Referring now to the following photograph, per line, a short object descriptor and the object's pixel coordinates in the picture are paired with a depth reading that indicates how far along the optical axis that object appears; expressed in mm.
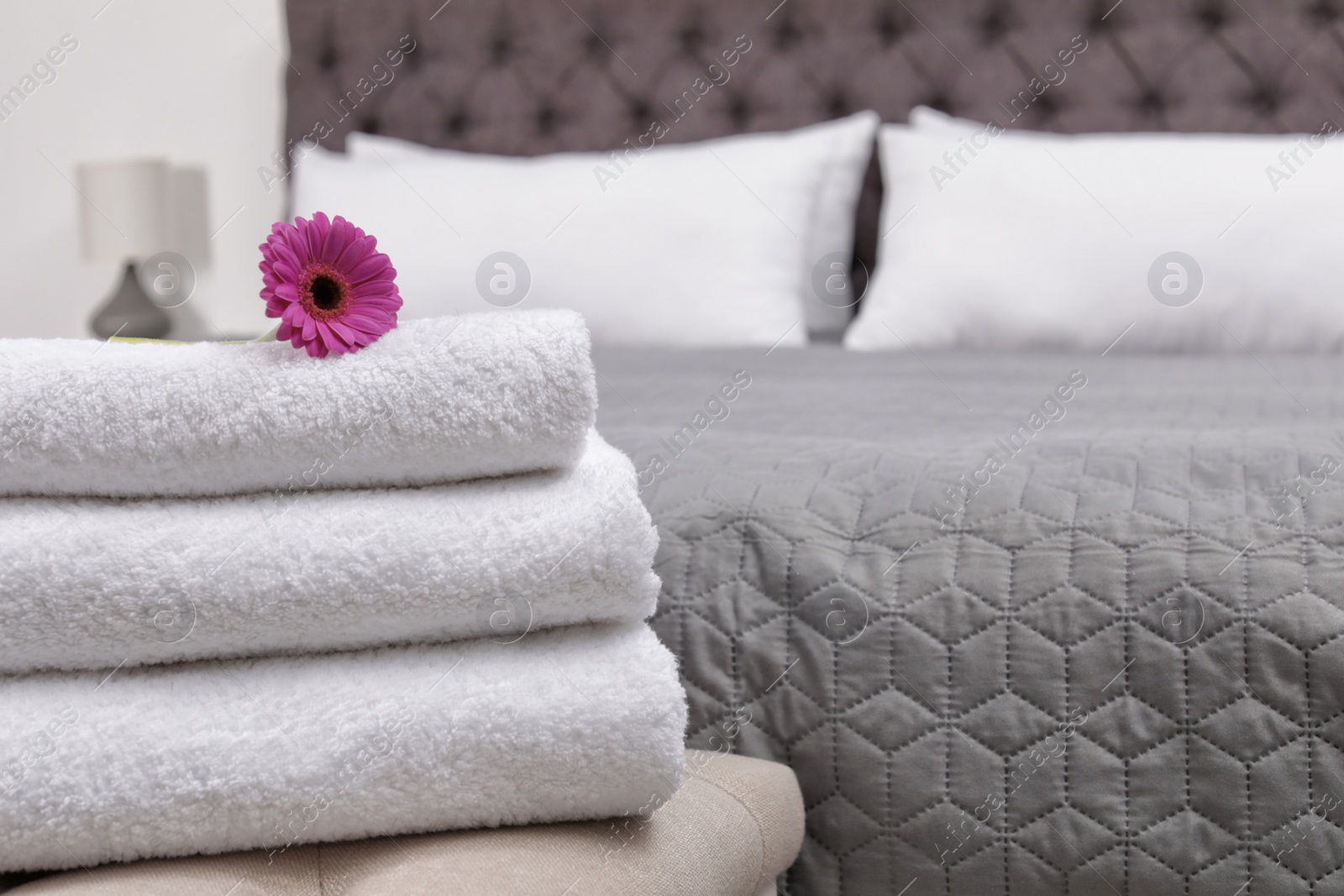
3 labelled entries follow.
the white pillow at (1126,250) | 1337
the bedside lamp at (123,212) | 1911
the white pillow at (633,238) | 1531
